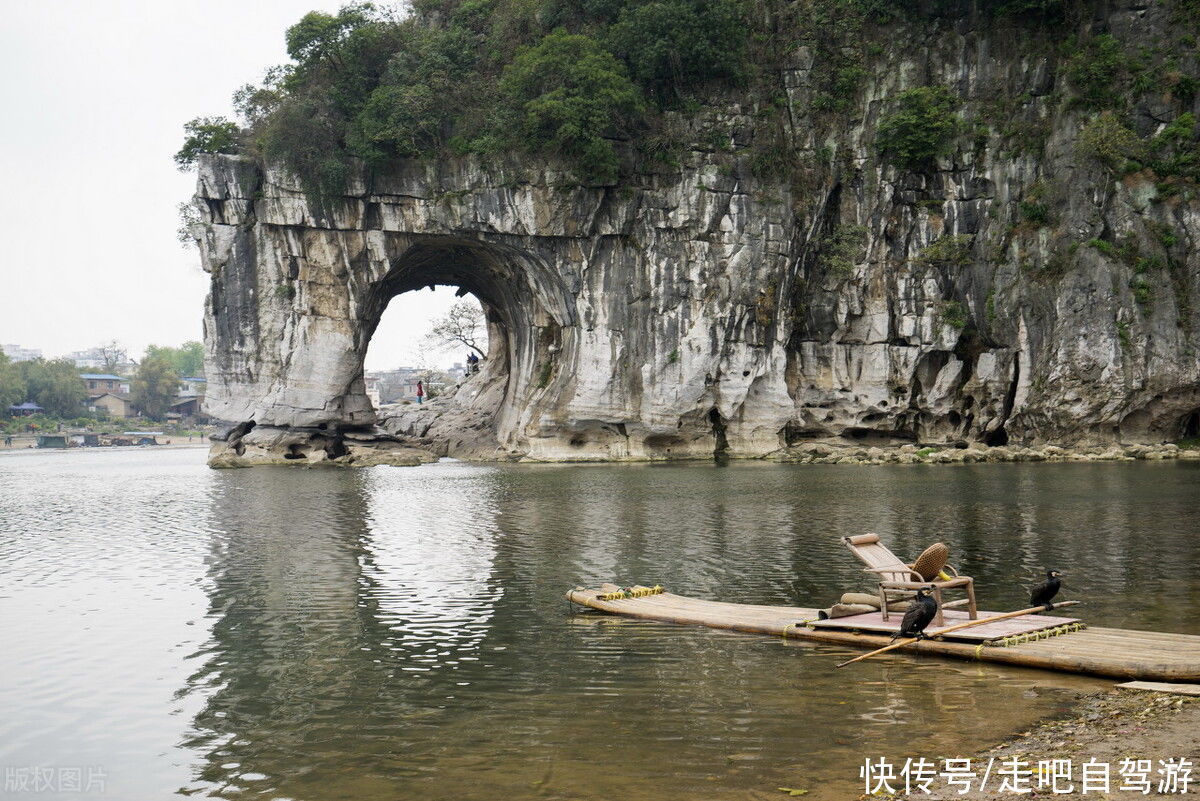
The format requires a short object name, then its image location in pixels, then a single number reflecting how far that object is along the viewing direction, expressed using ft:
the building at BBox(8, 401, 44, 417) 281.95
